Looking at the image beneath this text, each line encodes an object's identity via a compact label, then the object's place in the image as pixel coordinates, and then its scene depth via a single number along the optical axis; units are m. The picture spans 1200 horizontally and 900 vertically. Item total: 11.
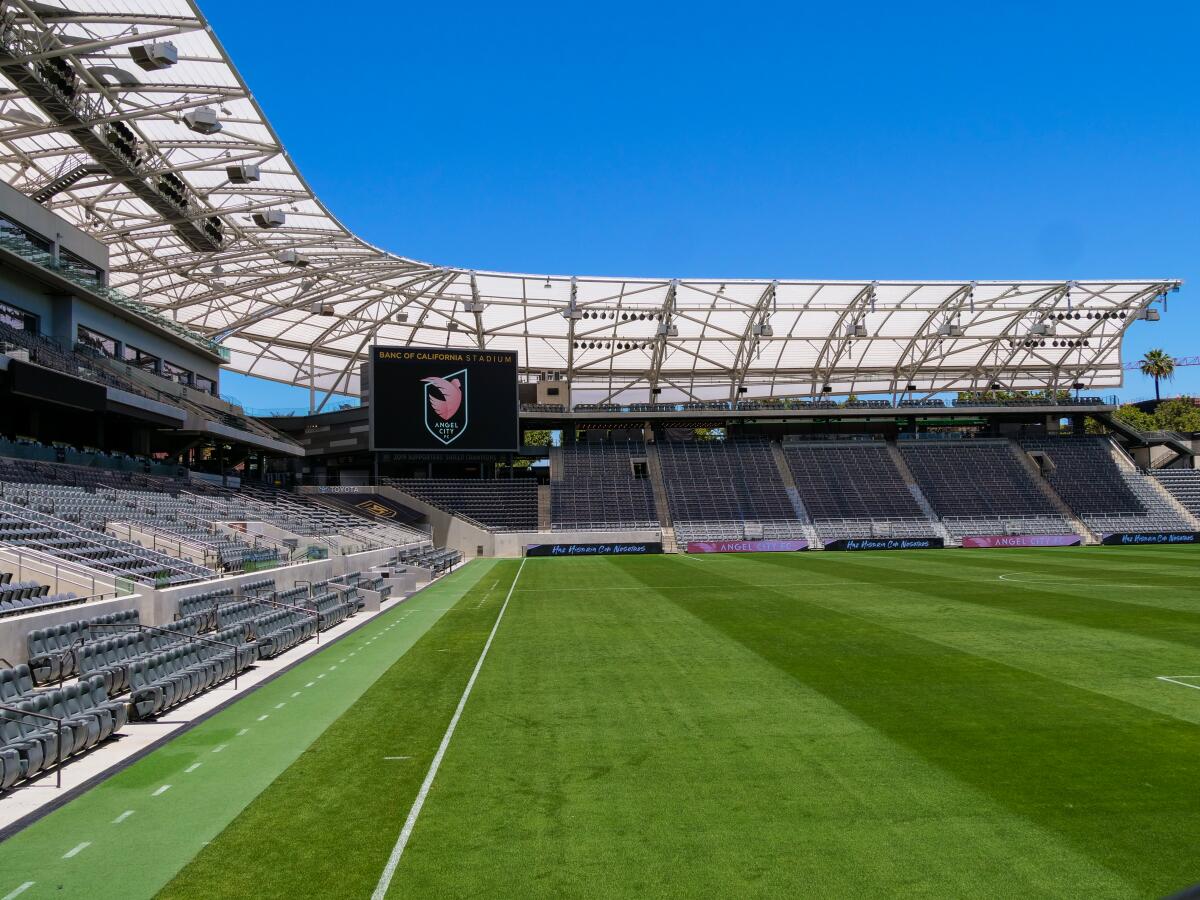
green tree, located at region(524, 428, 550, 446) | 84.31
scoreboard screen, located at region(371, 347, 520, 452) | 56.31
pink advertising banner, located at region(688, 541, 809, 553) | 56.41
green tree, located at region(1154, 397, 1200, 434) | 95.06
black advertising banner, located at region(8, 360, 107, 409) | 29.42
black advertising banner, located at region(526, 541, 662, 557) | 56.59
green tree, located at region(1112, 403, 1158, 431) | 99.38
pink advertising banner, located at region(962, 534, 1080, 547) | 56.84
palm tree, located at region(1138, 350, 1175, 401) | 97.38
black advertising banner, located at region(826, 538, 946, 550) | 56.62
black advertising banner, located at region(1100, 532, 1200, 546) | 56.72
